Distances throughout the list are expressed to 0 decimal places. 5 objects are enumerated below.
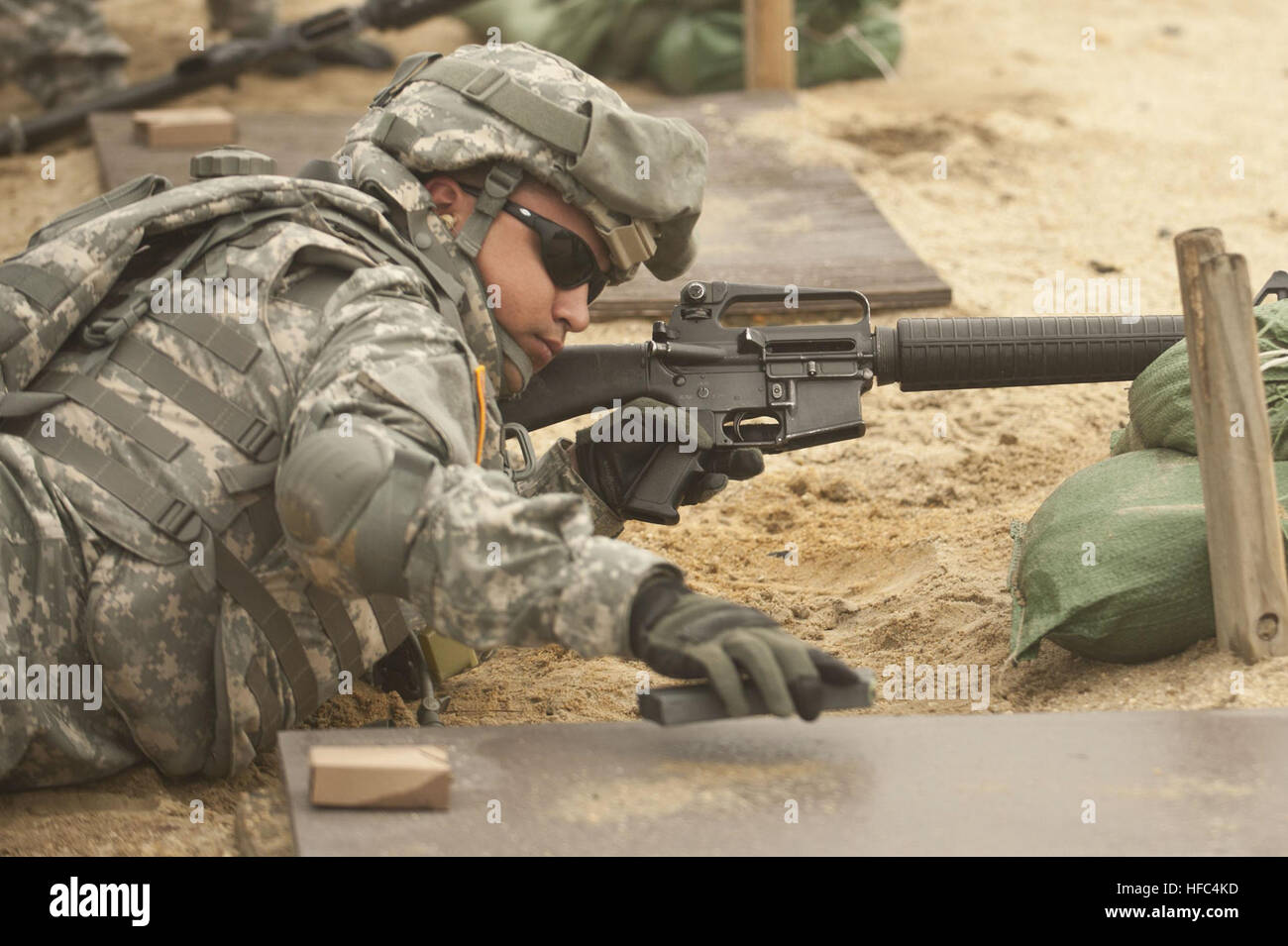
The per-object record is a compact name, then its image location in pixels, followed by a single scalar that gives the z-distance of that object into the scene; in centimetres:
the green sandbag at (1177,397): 617
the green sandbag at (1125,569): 578
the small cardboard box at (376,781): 435
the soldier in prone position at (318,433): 437
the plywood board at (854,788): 425
